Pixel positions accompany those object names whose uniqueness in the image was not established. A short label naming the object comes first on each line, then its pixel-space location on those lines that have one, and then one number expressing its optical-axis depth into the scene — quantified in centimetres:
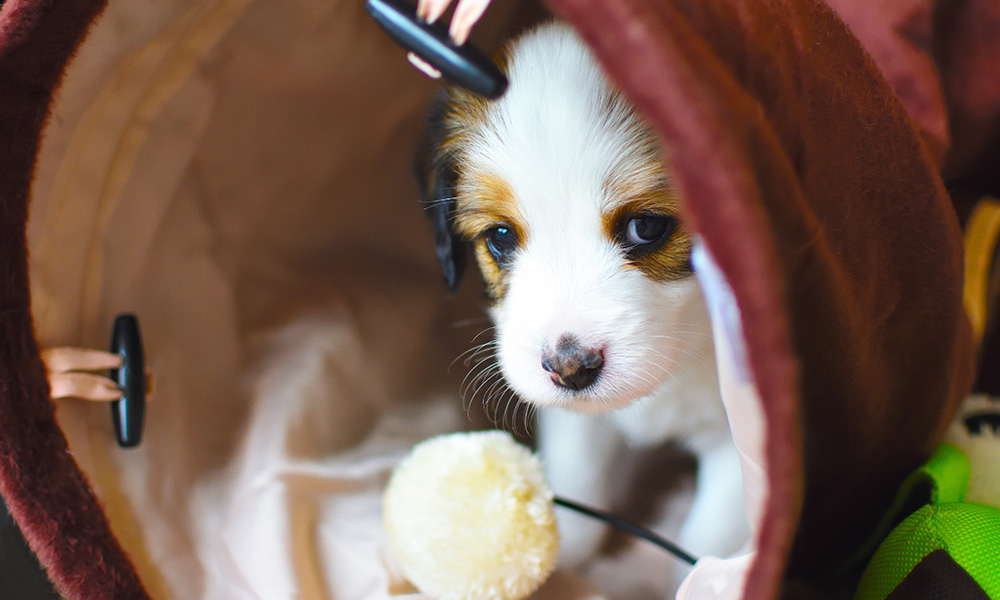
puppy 45
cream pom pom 46
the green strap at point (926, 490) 46
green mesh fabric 43
